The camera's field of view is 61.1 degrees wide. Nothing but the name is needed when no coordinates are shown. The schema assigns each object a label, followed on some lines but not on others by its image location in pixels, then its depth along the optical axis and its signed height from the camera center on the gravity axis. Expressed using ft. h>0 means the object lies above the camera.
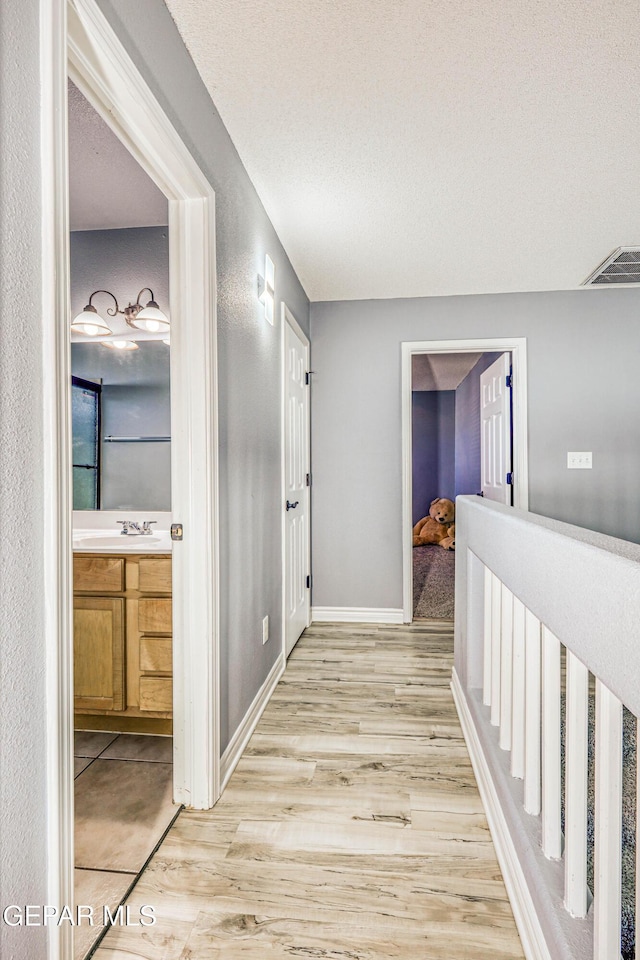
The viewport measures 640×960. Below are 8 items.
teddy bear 25.39 -2.56
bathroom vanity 7.03 -2.06
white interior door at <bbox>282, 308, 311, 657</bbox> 10.22 -0.24
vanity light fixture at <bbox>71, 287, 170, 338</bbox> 8.53 +2.46
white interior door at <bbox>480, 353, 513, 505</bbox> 12.66 +1.07
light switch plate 12.23 +0.24
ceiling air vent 10.27 +4.12
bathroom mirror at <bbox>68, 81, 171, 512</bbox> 8.80 +1.48
